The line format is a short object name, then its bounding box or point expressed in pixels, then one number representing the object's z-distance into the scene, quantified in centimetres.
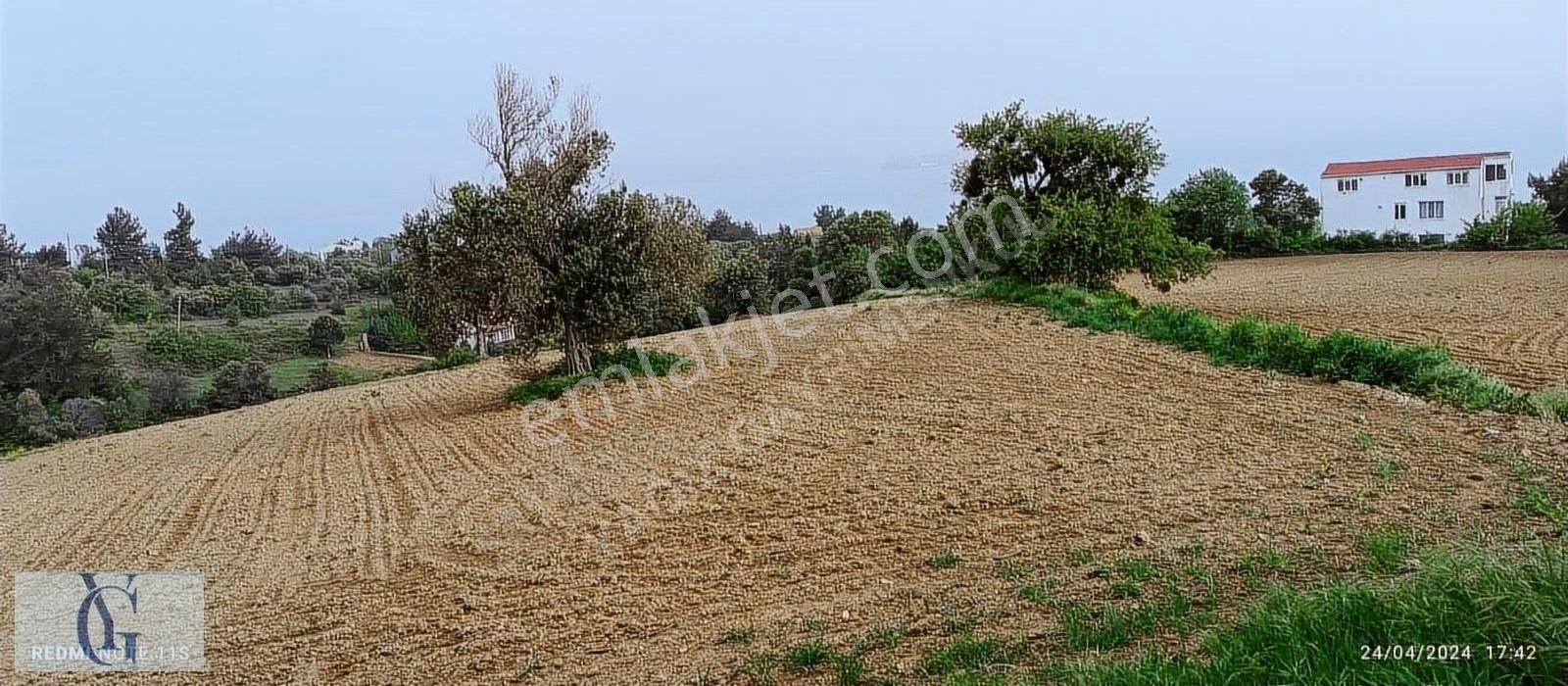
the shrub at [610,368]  1105
